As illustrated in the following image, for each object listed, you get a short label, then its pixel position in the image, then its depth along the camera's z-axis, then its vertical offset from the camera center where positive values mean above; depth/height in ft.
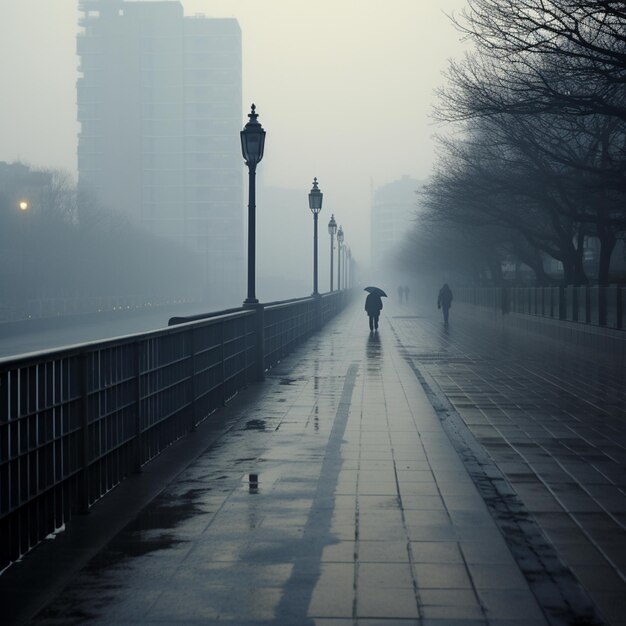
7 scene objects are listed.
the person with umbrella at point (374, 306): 124.16 -2.53
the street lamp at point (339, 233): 215.00 +10.02
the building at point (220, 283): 476.13 +0.31
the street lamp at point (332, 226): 181.52 +9.60
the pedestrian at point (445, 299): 150.20 -2.10
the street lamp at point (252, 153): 60.64 +7.40
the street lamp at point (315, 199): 122.42 +9.67
